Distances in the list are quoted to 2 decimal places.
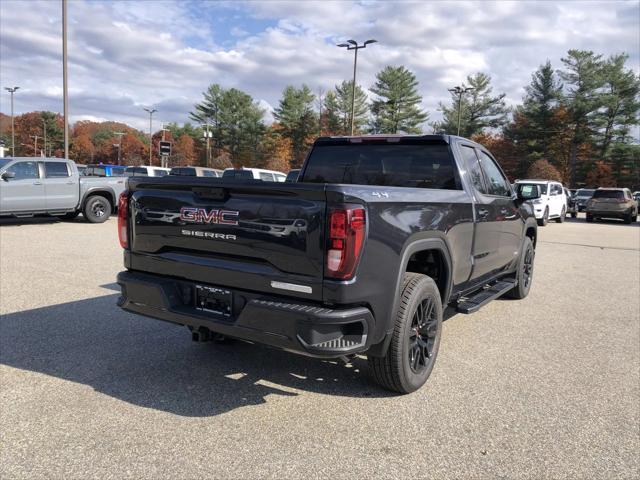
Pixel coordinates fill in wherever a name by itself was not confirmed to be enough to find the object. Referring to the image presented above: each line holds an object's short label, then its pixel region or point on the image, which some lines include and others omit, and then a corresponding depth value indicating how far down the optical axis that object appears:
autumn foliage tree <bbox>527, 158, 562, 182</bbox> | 45.88
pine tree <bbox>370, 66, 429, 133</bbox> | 58.88
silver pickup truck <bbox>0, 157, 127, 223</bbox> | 12.52
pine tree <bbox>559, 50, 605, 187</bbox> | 50.50
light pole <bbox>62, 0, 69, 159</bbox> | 20.08
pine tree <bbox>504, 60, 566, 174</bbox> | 53.34
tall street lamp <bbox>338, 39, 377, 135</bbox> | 31.12
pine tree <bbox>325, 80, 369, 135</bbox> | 63.16
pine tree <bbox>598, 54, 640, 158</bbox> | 49.38
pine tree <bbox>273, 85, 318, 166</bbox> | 67.00
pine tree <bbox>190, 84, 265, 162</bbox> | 70.56
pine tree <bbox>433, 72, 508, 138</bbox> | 59.62
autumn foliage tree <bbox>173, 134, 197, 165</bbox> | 84.56
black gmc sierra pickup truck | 2.95
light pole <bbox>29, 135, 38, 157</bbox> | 100.69
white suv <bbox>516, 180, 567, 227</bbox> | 20.73
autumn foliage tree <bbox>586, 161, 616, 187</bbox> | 50.88
